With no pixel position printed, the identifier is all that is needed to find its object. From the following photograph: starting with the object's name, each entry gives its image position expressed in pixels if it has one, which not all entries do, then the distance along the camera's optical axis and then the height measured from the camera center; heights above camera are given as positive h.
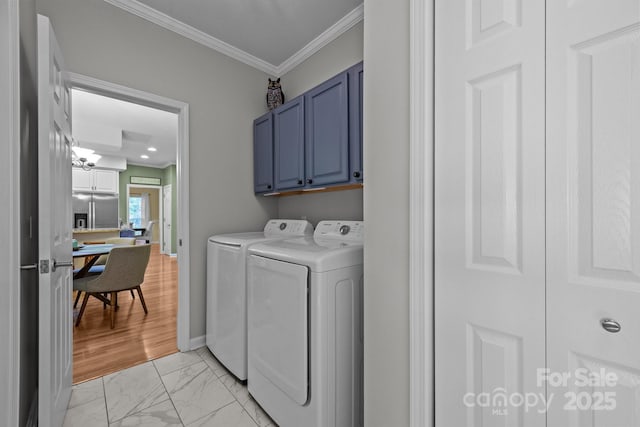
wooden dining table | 2.74 -0.39
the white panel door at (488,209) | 0.77 +0.01
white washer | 1.80 -0.59
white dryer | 1.26 -0.60
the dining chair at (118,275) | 2.68 -0.63
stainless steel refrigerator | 6.16 +0.10
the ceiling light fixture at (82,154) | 4.46 +1.03
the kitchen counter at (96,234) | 5.23 -0.41
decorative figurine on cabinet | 2.70 +1.18
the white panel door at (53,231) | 1.10 -0.08
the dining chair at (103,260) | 3.09 -0.63
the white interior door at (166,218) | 7.86 -0.12
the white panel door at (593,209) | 0.64 +0.01
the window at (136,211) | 9.94 +0.10
